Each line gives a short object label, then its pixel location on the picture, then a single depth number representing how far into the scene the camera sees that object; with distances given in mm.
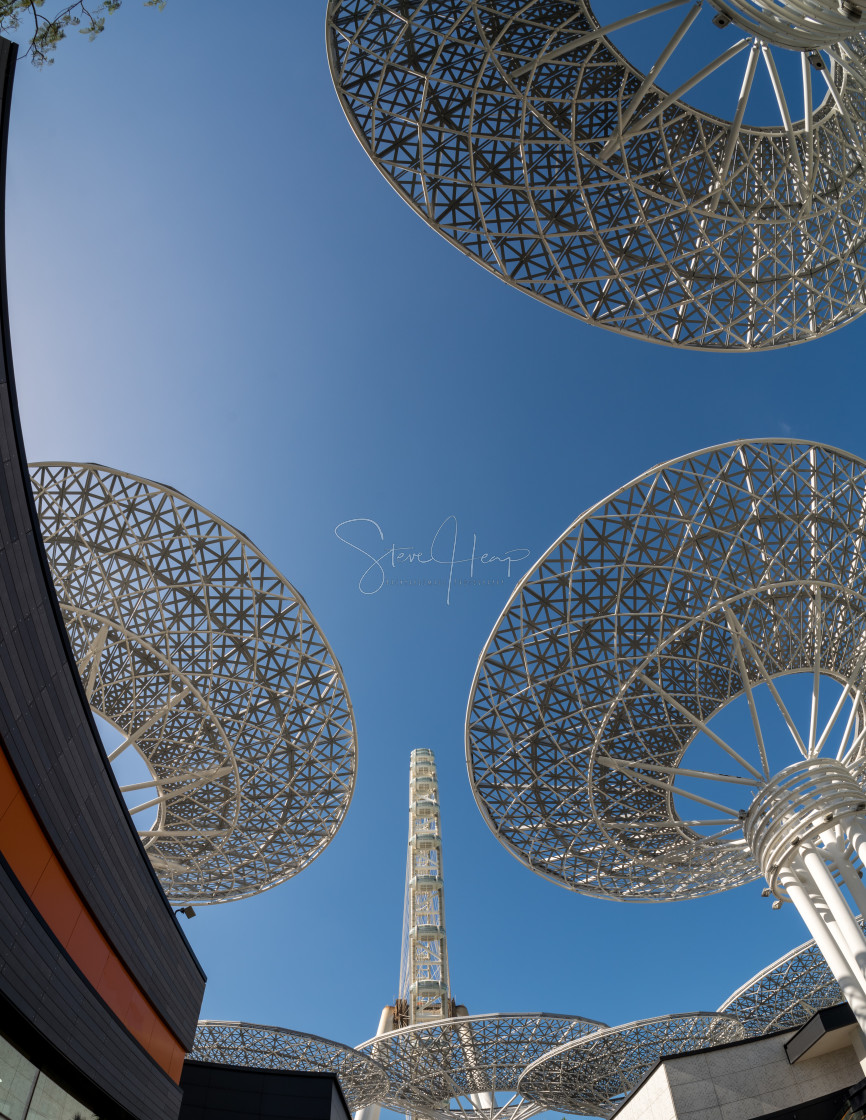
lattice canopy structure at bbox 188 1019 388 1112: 40250
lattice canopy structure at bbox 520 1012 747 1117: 39688
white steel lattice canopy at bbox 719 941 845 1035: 46375
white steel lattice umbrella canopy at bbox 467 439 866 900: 27594
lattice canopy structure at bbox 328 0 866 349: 21969
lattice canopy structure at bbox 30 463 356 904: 27766
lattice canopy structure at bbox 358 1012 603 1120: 42438
